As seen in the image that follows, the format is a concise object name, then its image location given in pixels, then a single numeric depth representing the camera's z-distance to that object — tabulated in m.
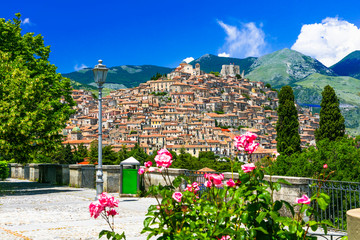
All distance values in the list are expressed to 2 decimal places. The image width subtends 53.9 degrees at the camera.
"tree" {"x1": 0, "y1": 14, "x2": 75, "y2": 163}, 16.75
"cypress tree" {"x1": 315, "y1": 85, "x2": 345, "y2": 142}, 41.31
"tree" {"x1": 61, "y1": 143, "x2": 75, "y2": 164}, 97.70
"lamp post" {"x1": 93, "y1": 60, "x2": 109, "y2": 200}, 13.40
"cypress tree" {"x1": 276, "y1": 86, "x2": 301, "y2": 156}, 47.38
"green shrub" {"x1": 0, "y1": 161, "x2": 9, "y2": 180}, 25.08
